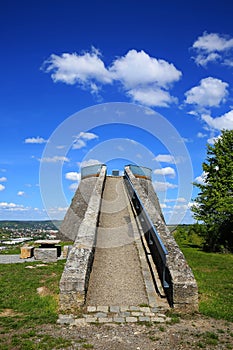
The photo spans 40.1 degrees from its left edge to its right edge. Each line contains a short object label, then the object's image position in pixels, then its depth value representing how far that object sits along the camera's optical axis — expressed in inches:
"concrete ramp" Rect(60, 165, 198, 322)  249.3
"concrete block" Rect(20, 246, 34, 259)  513.3
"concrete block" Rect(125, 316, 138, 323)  223.1
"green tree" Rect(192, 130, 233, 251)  662.5
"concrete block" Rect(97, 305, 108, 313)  242.5
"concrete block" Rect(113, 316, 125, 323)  222.7
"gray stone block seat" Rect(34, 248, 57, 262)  491.5
